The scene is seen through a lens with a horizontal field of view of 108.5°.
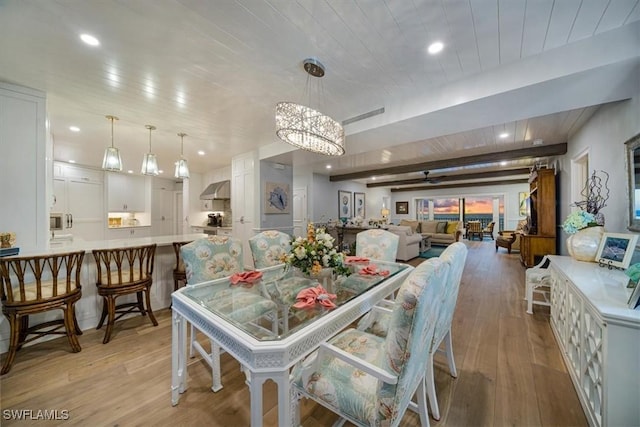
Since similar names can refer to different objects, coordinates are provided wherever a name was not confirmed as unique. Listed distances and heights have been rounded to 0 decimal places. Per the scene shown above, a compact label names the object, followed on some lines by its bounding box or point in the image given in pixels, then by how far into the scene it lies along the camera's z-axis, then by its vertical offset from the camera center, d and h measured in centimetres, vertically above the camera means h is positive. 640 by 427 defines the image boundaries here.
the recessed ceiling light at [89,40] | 163 +124
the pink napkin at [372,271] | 198 -52
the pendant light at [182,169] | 353 +65
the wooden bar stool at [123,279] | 231 -73
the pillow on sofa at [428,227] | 851 -55
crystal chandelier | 193 +76
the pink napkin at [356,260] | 236 -50
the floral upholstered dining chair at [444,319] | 122 -72
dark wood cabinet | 433 -16
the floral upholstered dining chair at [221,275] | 150 -58
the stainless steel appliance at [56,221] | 408 -18
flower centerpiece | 184 -35
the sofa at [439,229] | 786 -63
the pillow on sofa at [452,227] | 823 -53
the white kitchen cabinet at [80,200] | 554 +29
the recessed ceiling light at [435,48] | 173 +127
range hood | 612 +54
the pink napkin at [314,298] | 132 -52
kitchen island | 228 -85
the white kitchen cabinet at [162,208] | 719 +11
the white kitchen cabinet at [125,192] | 636 +55
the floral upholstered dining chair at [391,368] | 83 -70
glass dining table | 94 -58
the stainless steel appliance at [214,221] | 654 -27
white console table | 110 -73
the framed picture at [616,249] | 175 -30
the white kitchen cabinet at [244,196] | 469 +32
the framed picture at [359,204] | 1004 +34
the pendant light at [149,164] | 318 +65
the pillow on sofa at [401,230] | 598 -47
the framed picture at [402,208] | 1219 +22
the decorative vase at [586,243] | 210 -28
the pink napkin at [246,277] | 182 -53
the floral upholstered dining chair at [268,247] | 254 -41
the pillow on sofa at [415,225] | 860 -49
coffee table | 700 -100
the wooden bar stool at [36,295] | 187 -73
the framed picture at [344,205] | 918 +29
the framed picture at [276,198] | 472 +29
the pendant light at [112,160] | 285 +64
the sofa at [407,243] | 577 -81
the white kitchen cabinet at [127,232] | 641 -62
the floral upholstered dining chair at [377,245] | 269 -40
